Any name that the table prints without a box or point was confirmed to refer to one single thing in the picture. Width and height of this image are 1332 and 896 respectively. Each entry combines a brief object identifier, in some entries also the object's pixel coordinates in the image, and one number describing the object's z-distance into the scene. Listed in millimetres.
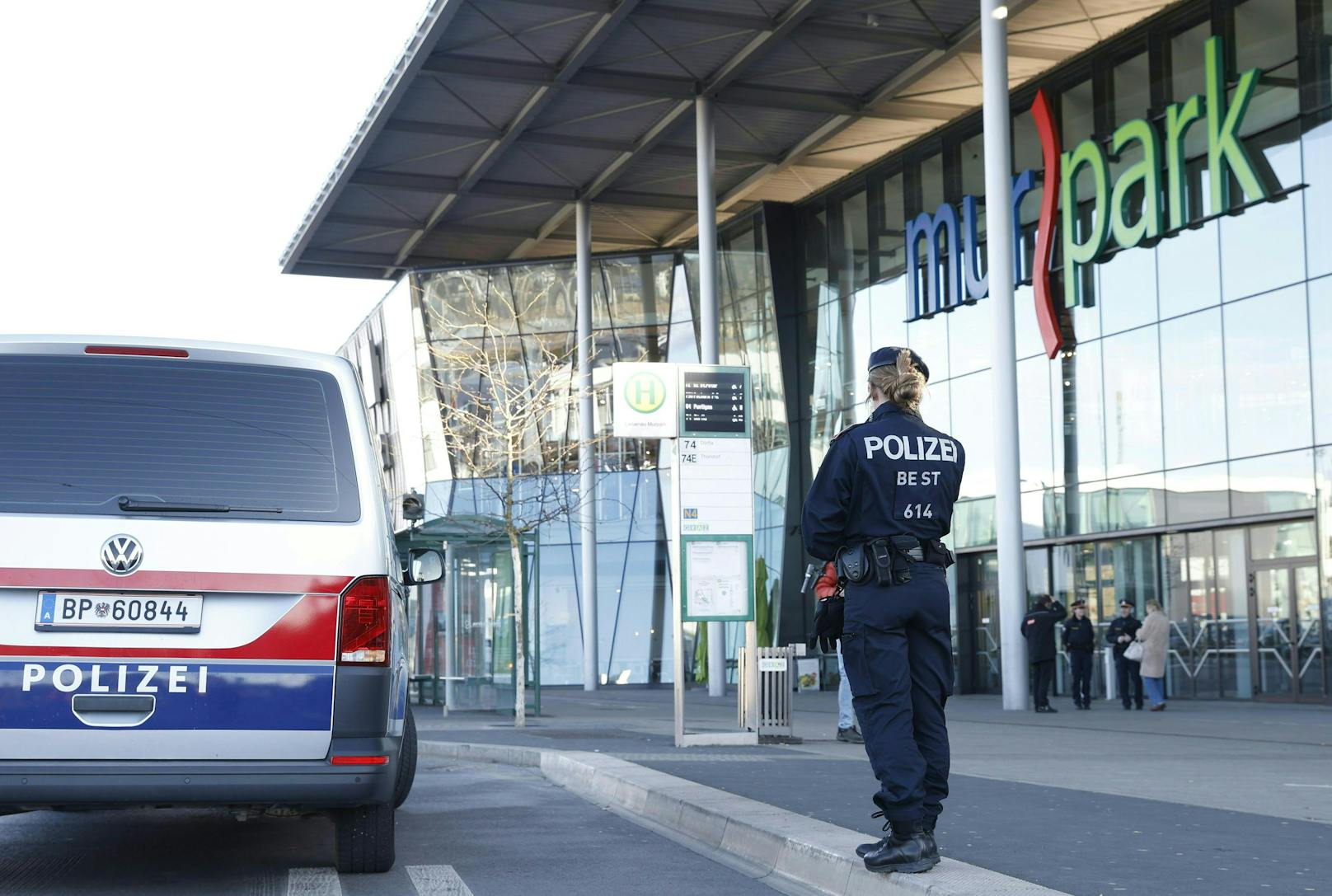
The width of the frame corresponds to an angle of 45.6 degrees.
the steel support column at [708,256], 30781
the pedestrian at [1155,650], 22297
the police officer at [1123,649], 23109
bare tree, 35656
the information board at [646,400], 14531
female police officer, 5957
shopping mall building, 22953
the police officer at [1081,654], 23531
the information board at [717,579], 14812
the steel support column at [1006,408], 22906
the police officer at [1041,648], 22797
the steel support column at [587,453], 36938
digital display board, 14805
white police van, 5824
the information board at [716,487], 14742
